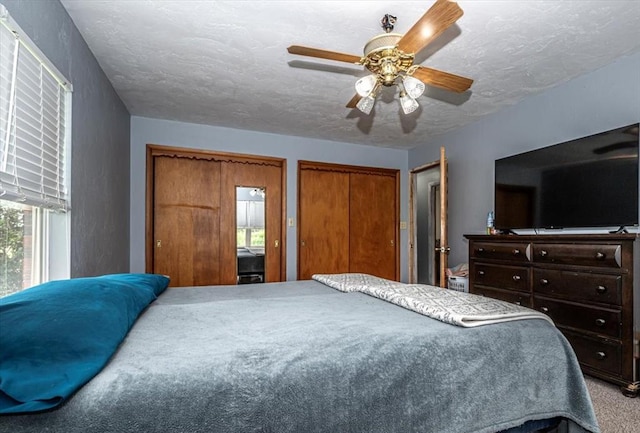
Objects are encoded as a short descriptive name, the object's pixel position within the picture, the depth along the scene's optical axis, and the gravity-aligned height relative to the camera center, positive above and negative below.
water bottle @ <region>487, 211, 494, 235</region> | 3.37 -0.02
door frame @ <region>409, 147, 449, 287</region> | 4.64 +0.07
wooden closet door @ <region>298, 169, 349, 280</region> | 4.57 +0.00
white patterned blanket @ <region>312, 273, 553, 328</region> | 1.36 -0.38
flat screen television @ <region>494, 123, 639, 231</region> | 2.35 +0.29
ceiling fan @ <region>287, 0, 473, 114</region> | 1.53 +0.88
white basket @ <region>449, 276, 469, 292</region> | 3.60 -0.65
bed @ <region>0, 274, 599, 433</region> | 0.84 -0.45
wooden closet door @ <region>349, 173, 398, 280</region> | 4.85 -0.04
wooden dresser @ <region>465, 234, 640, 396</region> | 2.14 -0.49
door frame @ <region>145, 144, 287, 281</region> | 3.83 +0.68
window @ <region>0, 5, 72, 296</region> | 1.42 +0.31
